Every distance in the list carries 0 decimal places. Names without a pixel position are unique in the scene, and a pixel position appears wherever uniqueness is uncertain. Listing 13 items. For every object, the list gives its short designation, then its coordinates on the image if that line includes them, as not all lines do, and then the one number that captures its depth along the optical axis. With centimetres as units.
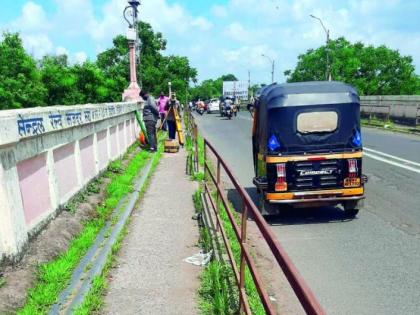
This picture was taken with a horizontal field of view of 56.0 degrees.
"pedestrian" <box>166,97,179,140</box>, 1479
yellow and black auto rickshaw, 640
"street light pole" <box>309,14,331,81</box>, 3212
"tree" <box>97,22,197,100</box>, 5478
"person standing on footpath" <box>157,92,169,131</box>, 1758
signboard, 7675
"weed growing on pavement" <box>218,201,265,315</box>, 379
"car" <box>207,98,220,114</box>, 5232
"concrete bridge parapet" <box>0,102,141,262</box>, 409
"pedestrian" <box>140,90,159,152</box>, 1360
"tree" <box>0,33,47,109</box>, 3728
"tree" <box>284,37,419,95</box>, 6606
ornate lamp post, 1964
